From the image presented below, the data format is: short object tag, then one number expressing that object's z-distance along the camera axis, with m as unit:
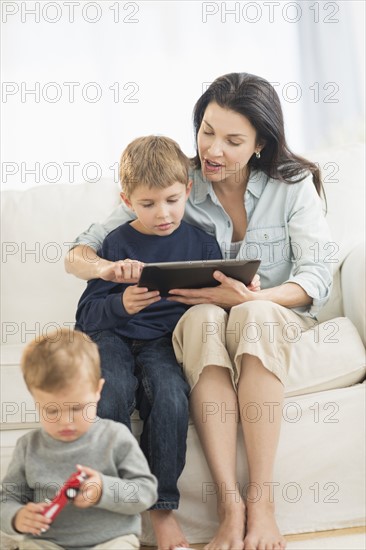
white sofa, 2.83
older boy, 2.72
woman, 2.75
